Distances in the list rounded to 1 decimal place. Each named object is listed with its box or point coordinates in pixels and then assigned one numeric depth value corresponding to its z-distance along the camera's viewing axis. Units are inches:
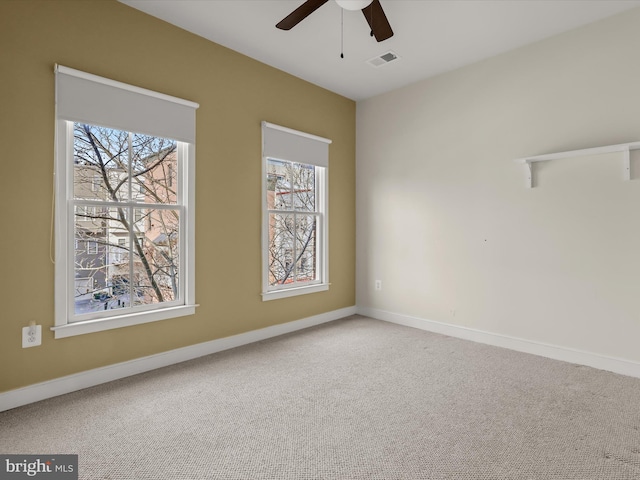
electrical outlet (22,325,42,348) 90.0
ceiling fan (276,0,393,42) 84.6
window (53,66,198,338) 96.0
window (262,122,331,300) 145.4
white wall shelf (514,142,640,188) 105.4
